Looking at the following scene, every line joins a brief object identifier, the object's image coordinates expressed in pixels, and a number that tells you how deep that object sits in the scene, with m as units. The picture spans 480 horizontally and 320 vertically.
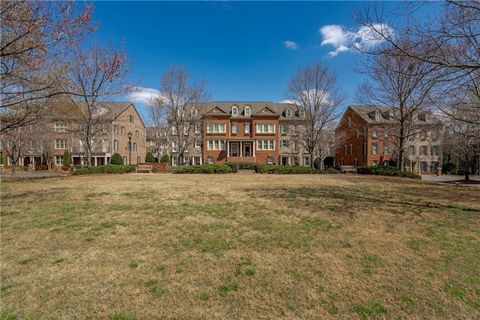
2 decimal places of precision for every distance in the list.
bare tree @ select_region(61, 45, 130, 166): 19.98
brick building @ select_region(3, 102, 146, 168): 36.35
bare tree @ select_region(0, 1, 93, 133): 6.00
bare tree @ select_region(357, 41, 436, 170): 18.38
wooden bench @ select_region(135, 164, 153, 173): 25.85
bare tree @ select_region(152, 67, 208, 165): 28.03
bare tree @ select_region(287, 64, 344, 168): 26.31
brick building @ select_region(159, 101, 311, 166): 37.91
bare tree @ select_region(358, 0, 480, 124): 6.60
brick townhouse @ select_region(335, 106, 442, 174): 38.69
